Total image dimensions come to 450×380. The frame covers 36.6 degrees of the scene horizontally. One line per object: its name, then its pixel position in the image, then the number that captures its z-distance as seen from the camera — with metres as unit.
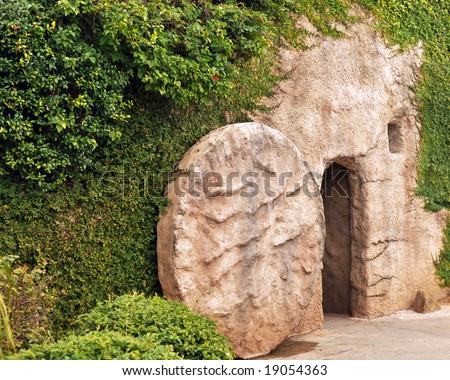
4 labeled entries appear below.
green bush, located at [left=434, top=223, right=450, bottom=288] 9.62
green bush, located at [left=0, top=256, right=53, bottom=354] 4.81
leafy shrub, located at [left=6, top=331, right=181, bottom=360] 4.35
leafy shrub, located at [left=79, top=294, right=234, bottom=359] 5.10
